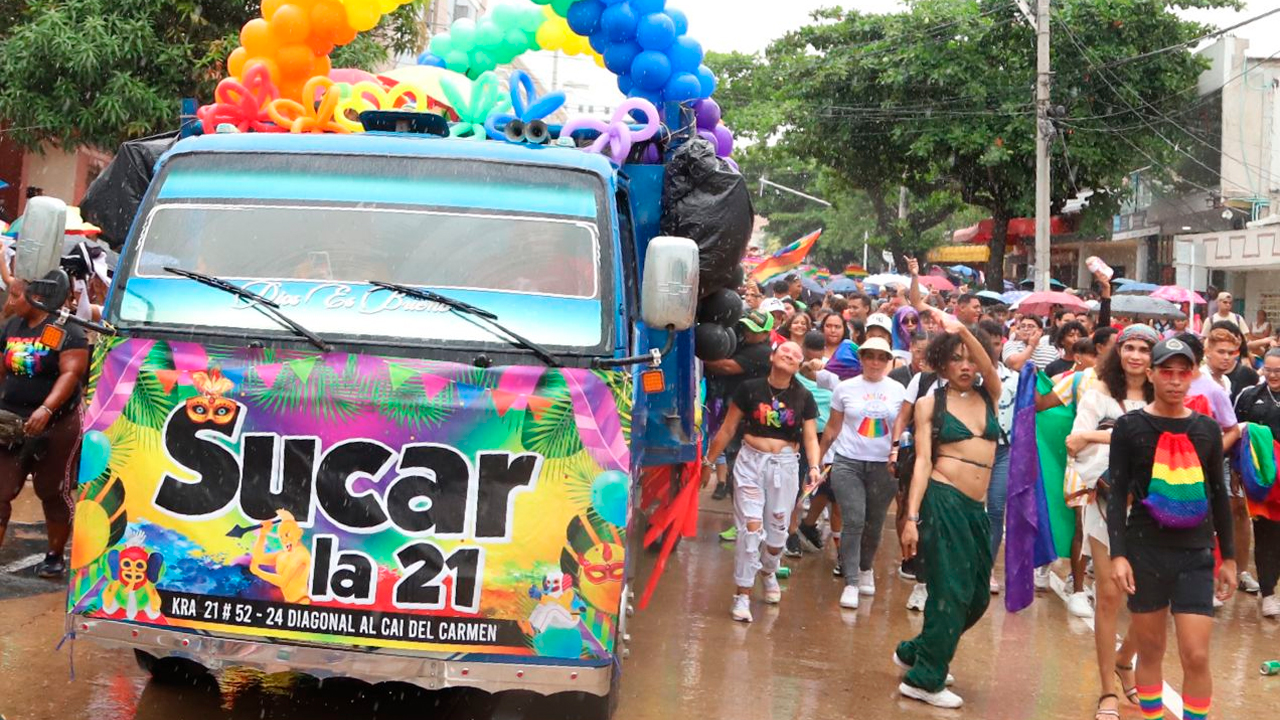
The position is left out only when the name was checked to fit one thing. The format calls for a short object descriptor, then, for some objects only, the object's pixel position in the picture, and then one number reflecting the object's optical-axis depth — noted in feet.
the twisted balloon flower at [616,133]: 22.44
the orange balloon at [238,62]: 26.30
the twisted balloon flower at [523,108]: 22.15
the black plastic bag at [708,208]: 22.70
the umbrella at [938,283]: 93.71
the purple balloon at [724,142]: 28.55
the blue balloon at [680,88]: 26.00
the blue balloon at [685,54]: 26.21
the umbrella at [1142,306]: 60.54
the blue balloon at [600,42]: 26.91
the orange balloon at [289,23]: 25.95
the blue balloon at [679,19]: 26.84
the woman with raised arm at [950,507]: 22.77
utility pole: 78.89
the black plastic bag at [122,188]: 22.84
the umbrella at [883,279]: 82.79
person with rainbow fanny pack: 19.35
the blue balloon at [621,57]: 26.50
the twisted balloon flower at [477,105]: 22.61
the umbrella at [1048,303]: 68.85
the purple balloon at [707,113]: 27.96
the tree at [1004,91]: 97.40
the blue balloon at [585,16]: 26.84
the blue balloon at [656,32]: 25.73
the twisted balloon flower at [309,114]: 21.85
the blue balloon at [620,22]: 26.21
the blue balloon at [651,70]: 25.72
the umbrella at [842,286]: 90.43
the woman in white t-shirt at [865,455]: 31.48
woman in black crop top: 29.63
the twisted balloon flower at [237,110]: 22.86
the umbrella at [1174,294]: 80.94
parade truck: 16.67
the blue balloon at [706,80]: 27.50
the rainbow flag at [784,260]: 59.98
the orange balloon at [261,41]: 25.95
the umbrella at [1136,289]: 88.33
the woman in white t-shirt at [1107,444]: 22.15
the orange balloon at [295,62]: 25.88
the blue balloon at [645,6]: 26.07
